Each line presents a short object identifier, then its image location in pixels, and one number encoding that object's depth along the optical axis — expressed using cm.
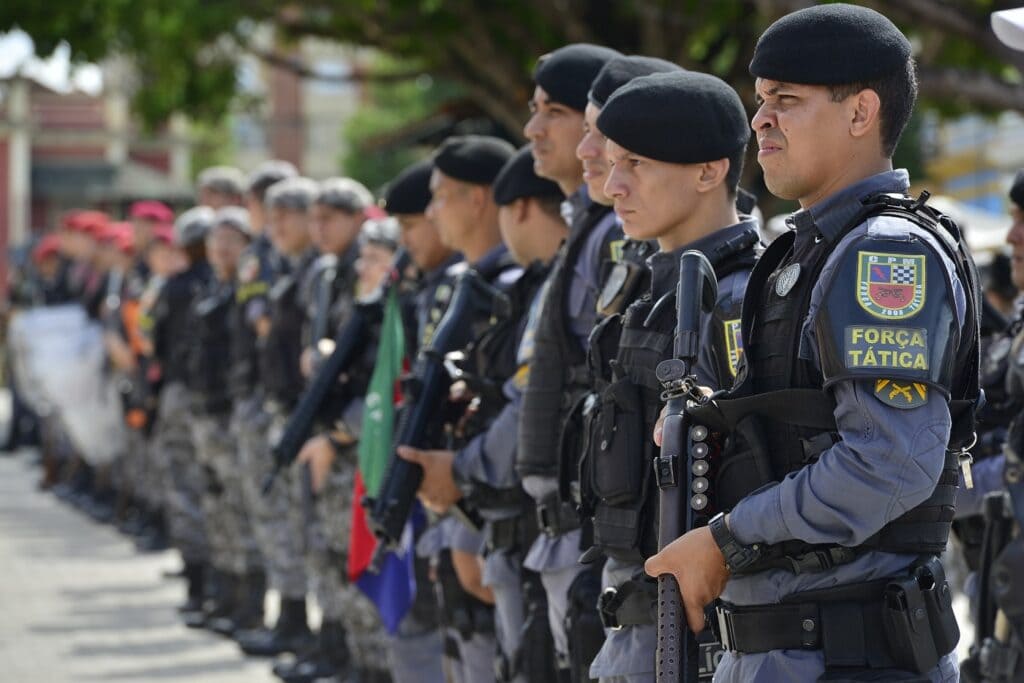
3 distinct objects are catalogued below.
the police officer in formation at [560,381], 1034
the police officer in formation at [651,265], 849
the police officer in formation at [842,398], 683
